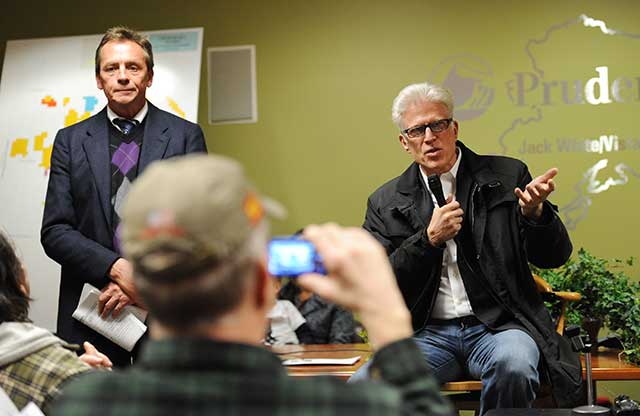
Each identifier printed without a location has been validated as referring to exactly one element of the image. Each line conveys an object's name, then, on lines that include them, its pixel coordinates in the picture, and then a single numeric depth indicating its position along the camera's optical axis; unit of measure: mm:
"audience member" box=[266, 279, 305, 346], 4895
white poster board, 4922
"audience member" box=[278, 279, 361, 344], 5055
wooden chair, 3172
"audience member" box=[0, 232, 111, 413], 1828
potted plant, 3732
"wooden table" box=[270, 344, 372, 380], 3422
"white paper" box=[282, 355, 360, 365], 3621
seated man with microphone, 3025
